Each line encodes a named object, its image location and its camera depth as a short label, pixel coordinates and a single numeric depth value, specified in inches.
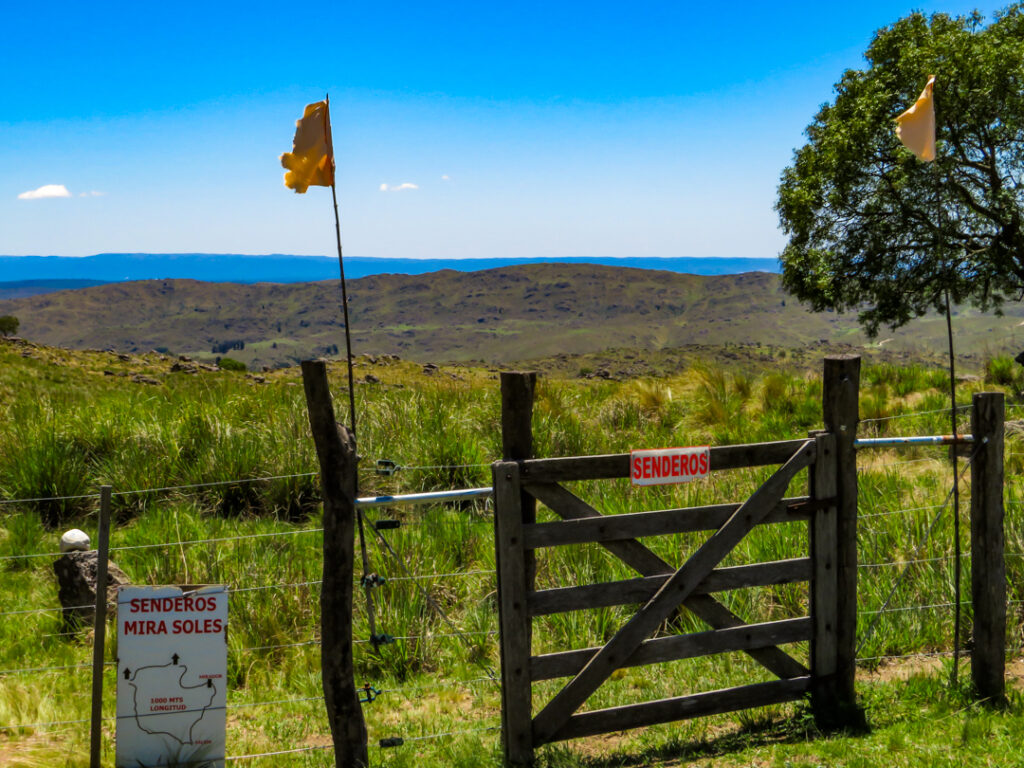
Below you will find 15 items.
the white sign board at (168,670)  165.0
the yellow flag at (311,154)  178.2
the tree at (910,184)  777.6
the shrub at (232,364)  1292.6
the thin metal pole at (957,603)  196.5
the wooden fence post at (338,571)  161.6
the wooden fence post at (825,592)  192.5
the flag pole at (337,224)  172.3
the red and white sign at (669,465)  179.0
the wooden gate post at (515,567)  170.9
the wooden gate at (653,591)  173.0
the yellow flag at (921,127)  190.4
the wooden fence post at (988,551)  195.2
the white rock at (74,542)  254.4
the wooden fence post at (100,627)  163.1
